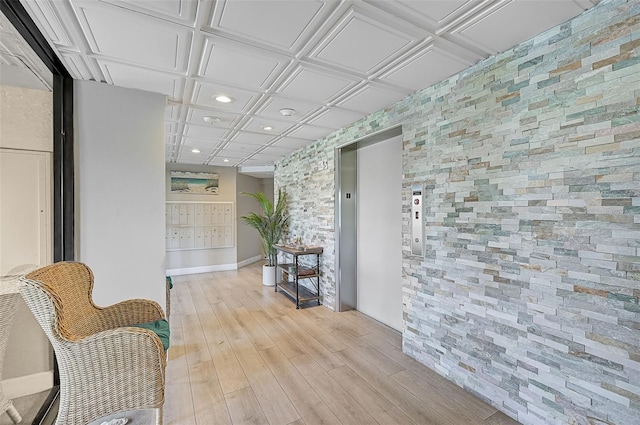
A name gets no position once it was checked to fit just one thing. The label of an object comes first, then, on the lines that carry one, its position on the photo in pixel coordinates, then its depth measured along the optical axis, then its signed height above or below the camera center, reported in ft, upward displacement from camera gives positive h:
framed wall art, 20.03 +2.36
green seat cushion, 5.87 -2.55
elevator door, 10.78 -0.74
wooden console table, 13.41 -3.03
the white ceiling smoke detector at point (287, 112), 9.78 +3.66
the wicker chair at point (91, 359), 4.49 -2.51
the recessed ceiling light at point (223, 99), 8.63 +3.65
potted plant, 17.28 -0.87
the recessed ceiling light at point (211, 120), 10.59 +3.65
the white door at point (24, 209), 5.74 +0.15
